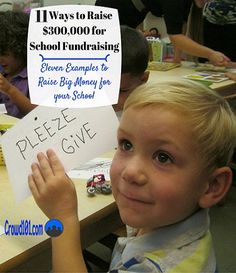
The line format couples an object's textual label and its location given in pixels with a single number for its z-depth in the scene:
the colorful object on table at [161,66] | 2.34
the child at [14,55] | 1.58
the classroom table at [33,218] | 0.65
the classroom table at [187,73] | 1.95
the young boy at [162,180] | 0.56
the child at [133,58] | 1.24
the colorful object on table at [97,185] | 0.84
